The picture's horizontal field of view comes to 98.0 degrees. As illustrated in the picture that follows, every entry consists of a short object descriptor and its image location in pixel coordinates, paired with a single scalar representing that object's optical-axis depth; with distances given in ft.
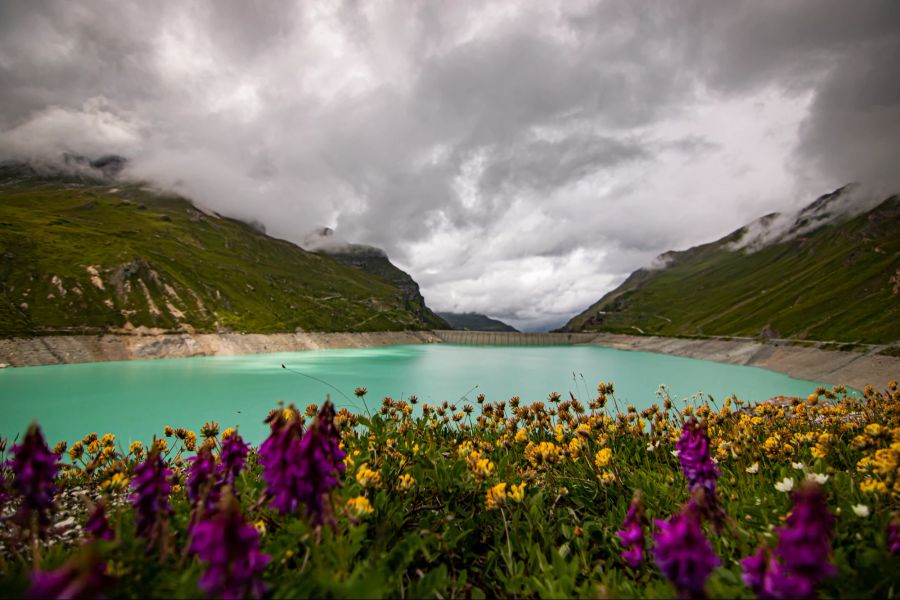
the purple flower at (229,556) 6.04
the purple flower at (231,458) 11.00
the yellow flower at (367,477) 12.25
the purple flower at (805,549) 5.83
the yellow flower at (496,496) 12.33
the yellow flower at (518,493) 12.23
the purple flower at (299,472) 8.04
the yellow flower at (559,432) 19.26
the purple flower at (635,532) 8.34
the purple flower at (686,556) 6.10
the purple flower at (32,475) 7.63
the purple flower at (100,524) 8.00
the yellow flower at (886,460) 10.16
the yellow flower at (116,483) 12.04
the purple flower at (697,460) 10.76
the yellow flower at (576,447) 18.15
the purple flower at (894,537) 7.98
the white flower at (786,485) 12.59
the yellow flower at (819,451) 14.62
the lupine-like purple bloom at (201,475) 10.04
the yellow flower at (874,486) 10.49
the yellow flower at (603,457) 15.71
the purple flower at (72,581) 4.36
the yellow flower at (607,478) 15.70
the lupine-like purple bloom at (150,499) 8.20
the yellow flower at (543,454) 14.97
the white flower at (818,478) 11.93
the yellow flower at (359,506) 10.36
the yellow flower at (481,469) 13.21
